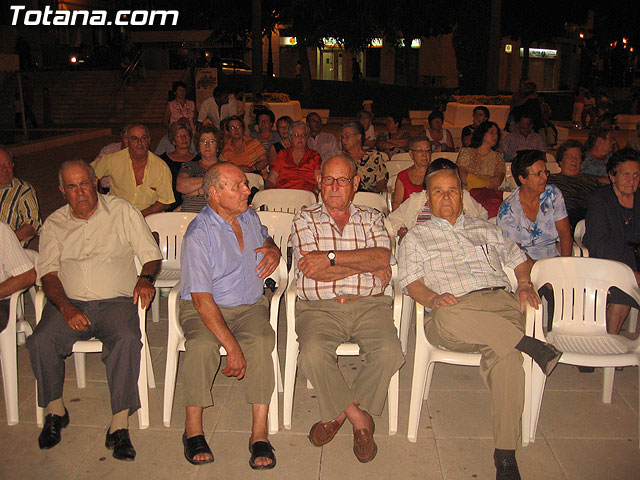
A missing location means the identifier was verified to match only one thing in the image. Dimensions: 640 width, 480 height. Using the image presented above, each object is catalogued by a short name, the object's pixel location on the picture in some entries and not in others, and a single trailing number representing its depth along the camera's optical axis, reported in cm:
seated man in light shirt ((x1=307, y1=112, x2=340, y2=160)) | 708
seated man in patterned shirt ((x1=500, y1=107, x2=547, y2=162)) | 750
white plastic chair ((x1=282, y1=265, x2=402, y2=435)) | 315
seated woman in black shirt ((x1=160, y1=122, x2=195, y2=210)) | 555
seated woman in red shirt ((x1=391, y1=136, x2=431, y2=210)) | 484
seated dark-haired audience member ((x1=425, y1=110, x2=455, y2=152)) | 777
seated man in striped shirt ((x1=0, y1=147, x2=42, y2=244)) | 405
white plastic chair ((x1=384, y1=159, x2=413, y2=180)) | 628
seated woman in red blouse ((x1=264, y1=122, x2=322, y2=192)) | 576
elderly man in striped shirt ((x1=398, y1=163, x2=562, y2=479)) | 288
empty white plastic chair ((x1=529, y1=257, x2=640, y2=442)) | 338
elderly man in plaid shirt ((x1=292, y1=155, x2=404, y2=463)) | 302
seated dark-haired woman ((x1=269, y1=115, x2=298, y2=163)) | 691
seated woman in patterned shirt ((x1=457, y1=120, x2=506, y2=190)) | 557
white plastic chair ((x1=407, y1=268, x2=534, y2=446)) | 309
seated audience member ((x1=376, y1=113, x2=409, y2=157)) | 775
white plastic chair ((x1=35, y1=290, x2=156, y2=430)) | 319
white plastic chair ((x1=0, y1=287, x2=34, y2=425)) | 323
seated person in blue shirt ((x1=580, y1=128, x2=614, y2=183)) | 573
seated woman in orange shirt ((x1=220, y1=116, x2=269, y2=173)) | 633
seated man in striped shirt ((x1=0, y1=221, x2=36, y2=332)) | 328
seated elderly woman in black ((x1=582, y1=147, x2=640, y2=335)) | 395
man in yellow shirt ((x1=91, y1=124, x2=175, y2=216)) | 482
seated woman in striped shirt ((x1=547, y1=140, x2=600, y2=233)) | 485
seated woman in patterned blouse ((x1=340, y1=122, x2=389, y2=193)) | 566
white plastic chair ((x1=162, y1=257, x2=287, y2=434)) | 320
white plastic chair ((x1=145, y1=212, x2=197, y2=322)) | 427
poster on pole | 1588
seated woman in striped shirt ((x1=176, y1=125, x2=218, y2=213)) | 491
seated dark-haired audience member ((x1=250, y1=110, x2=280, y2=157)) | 774
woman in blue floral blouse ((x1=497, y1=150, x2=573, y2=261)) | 404
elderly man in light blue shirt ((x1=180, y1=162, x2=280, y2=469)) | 299
